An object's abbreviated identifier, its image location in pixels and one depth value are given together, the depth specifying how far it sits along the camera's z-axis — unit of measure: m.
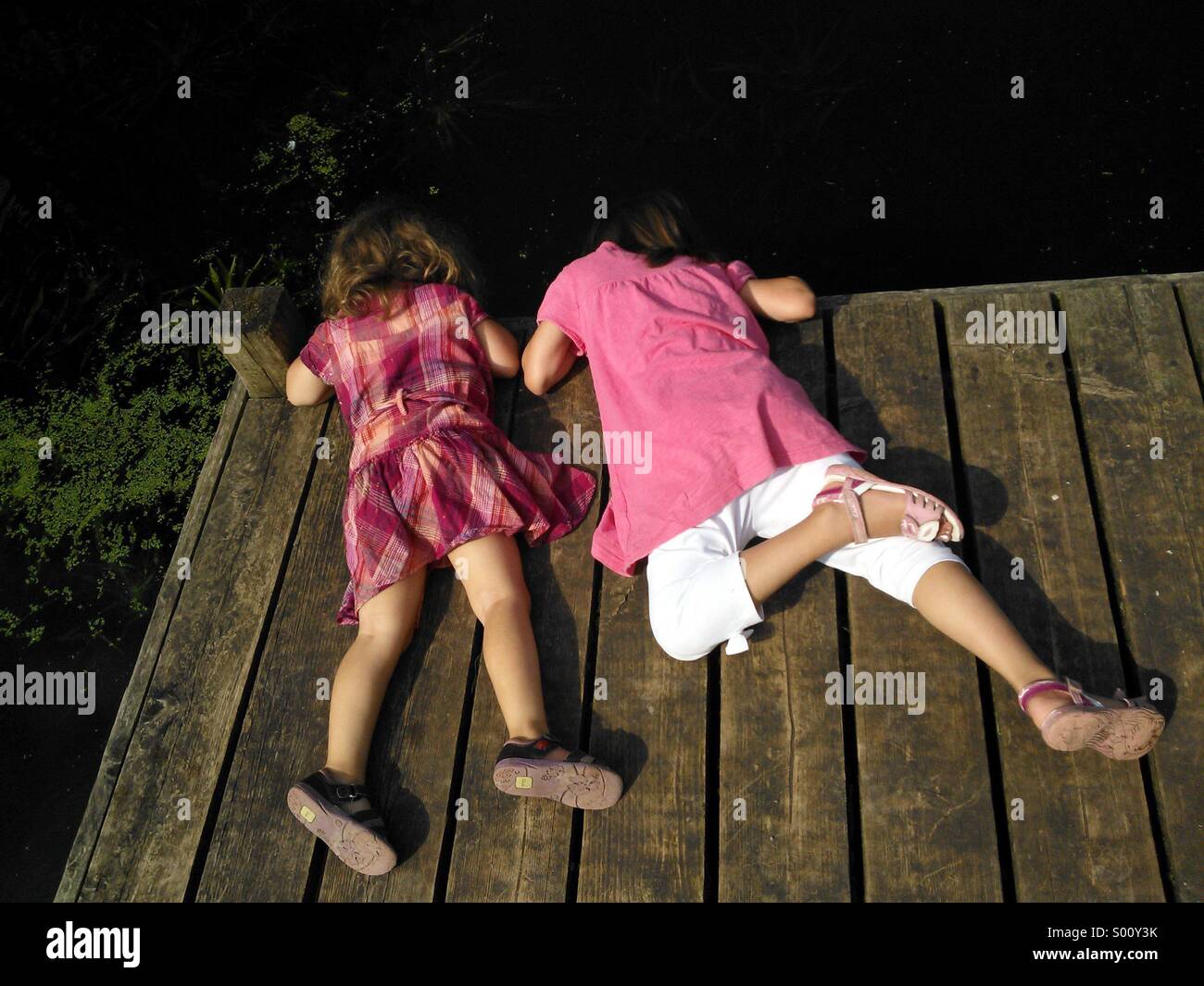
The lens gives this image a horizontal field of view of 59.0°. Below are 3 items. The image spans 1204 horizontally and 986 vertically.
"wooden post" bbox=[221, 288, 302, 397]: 2.43
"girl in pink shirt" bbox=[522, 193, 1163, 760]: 1.89
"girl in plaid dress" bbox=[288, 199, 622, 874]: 1.90
